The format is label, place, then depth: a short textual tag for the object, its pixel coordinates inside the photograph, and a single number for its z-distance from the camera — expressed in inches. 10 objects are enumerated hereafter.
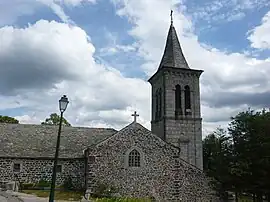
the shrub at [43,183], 949.8
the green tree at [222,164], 970.1
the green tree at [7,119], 1813.7
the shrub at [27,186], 934.4
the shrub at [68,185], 967.6
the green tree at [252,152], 917.8
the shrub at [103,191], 868.6
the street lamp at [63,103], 486.3
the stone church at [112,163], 931.3
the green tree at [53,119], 1844.5
